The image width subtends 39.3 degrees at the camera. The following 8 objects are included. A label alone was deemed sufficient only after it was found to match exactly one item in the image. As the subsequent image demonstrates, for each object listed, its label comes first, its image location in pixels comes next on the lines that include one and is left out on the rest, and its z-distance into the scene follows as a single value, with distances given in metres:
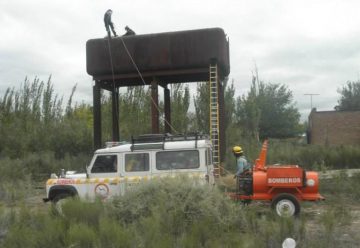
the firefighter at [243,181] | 13.09
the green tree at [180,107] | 34.06
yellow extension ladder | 20.08
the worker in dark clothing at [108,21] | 21.44
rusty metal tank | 21.25
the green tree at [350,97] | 66.62
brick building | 48.28
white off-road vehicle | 12.84
